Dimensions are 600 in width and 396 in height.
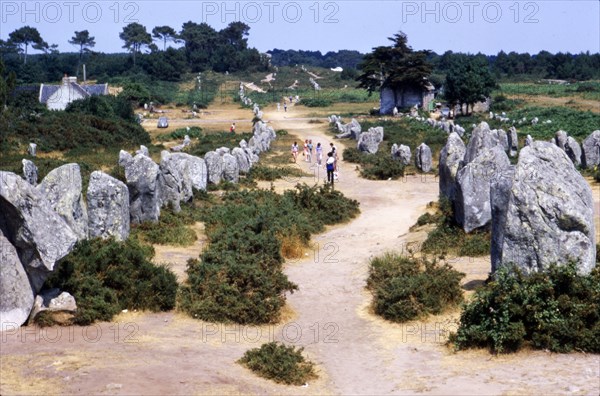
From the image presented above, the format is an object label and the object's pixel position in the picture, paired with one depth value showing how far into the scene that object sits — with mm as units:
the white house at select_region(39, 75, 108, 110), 66188
